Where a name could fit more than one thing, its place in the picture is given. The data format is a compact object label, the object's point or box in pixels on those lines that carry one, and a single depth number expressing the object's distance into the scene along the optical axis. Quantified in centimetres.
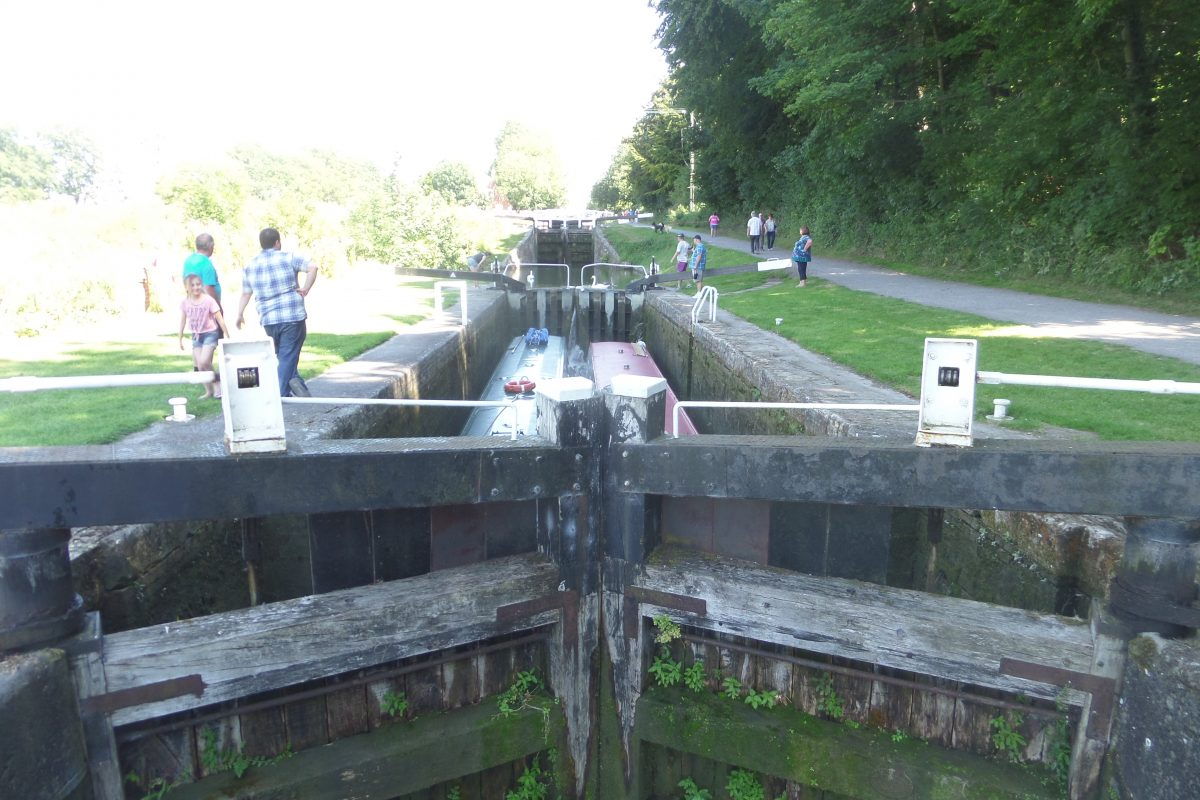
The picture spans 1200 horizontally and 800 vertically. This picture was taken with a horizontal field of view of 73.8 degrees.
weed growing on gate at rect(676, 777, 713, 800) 414
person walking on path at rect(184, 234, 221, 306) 668
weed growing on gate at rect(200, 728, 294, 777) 345
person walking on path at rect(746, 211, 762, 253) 2364
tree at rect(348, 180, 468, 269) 2440
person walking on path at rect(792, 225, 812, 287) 1593
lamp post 3716
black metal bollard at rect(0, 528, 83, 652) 292
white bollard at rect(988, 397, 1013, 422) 473
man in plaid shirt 560
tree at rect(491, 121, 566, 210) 9644
